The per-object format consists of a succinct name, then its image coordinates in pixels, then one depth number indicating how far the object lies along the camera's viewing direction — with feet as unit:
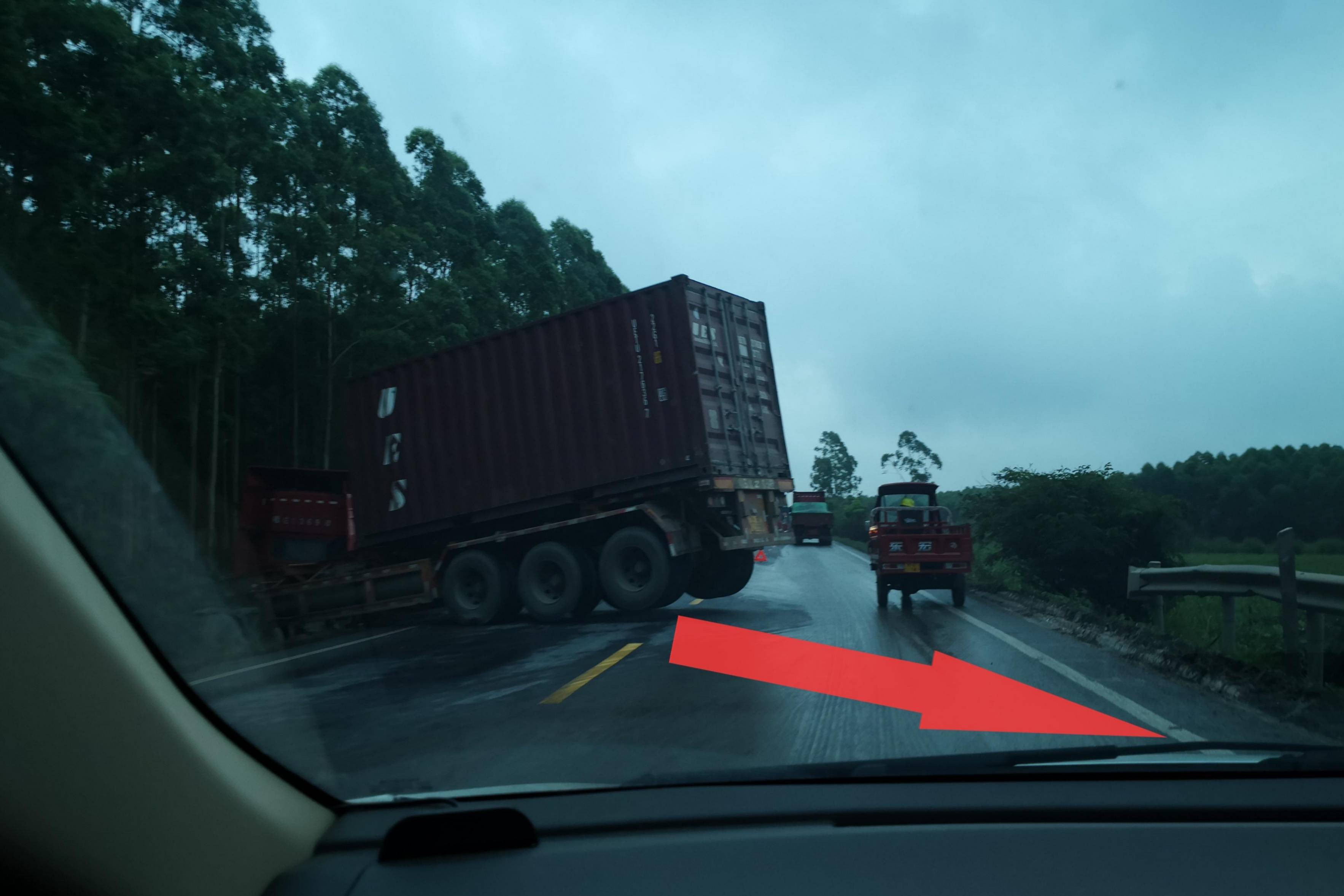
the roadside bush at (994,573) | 54.54
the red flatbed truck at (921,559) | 42.93
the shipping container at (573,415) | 41.83
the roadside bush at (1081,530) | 52.21
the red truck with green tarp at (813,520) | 118.52
